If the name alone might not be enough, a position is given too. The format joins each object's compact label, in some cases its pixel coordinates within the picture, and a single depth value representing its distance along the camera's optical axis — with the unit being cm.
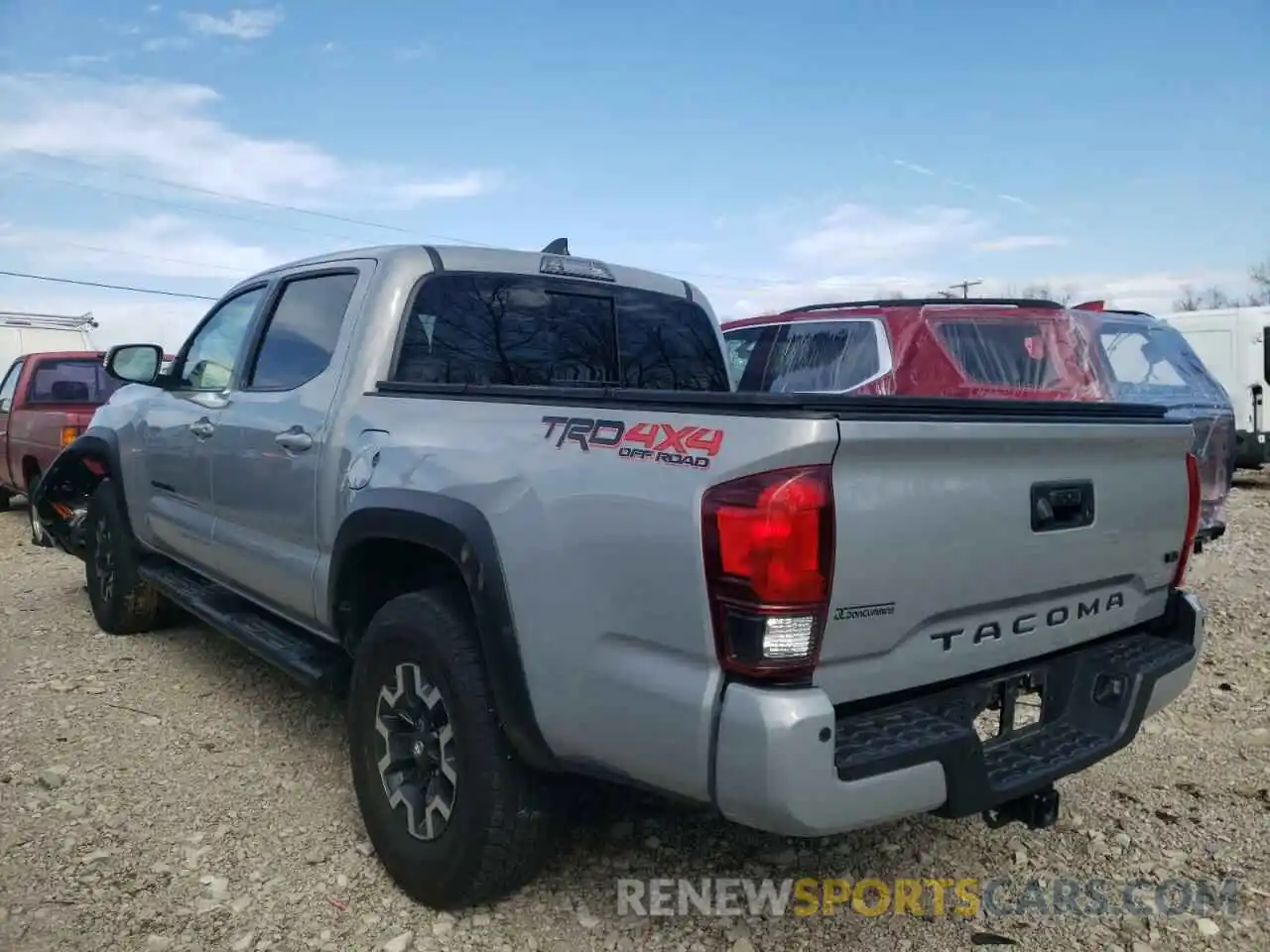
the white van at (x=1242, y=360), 1206
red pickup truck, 948
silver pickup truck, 203
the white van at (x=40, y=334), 1422
